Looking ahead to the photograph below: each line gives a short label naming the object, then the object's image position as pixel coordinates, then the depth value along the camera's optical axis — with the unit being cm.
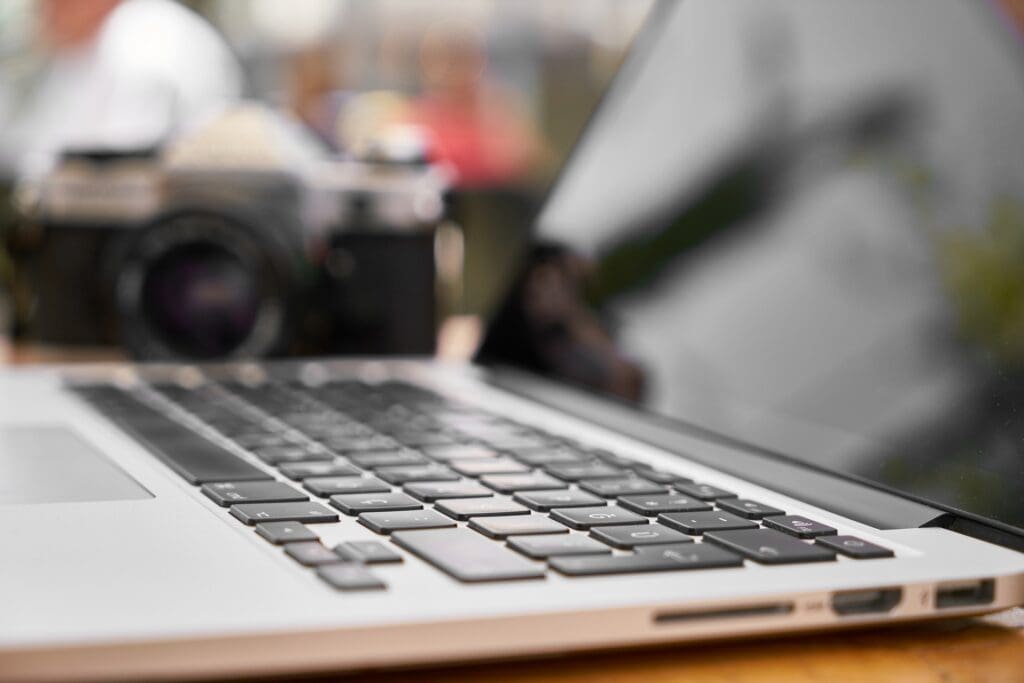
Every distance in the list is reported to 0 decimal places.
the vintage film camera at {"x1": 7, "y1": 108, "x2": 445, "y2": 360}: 87
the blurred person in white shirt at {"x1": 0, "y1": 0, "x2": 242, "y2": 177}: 113
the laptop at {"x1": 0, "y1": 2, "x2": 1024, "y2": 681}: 42
